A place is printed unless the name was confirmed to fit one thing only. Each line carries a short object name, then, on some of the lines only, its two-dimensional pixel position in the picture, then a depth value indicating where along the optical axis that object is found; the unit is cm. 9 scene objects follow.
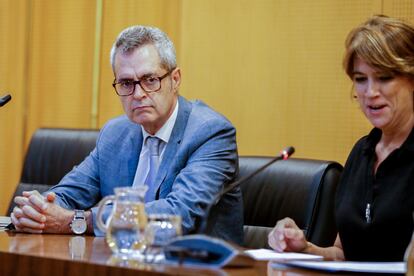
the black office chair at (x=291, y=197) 477
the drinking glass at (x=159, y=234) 330
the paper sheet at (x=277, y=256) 373
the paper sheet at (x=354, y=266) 317
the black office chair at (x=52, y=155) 645
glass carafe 334
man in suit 467
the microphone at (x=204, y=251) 308
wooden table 305
